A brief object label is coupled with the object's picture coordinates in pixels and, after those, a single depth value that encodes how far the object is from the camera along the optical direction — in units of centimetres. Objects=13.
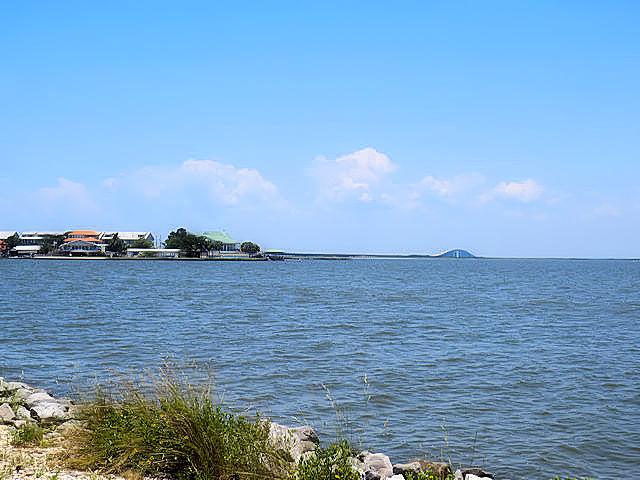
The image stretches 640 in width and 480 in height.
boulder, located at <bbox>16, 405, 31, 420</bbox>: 1063
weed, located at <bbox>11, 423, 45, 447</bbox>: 866
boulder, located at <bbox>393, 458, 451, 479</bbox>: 898
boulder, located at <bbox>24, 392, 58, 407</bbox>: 1171
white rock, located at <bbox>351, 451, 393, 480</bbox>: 839
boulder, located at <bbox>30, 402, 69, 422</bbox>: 1030
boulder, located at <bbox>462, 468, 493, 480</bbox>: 964
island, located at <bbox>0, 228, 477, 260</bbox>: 19238
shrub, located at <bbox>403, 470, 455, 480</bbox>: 721
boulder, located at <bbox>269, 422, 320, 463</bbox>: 862
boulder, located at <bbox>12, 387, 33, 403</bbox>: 1200
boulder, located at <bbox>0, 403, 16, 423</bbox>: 1030
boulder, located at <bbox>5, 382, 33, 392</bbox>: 1283
